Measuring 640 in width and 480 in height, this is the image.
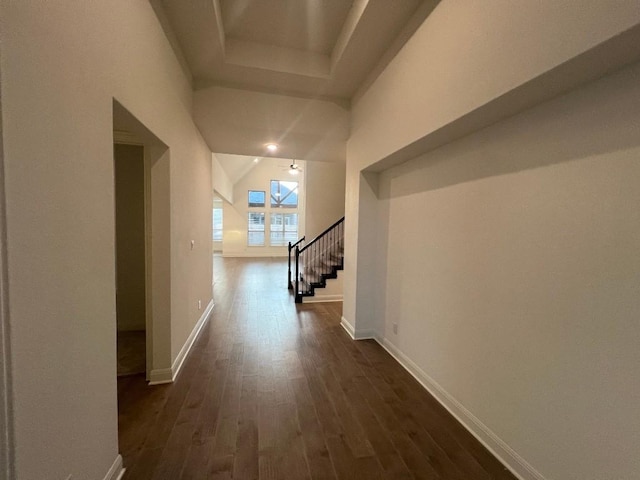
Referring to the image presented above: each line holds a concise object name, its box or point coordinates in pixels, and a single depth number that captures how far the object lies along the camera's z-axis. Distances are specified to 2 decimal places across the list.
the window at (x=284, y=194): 12.47
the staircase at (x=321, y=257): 5.74
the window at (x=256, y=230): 12.22
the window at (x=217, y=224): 12.87
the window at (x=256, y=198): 12.15
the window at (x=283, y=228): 12.55
